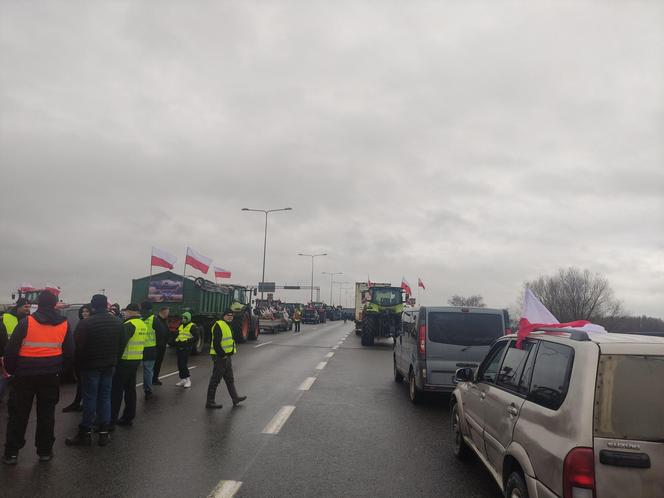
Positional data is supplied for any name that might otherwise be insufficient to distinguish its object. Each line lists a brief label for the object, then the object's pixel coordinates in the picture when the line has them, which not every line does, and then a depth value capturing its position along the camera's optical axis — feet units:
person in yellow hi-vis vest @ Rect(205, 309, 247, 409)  28.86
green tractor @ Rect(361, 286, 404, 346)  77.61
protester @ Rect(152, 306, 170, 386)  32.71
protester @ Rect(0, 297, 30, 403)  23.49
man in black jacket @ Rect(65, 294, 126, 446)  20.85
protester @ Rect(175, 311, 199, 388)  35.83
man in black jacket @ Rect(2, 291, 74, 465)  18.22
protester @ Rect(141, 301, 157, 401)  31.28
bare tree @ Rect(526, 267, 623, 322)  252.21
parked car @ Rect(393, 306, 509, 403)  29.09
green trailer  62.34
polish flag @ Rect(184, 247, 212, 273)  76.84
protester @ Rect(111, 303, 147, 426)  23.40
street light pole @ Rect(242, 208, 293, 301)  144.14
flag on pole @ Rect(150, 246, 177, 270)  68.08
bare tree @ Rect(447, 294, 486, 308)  418.51
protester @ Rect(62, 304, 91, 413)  26.89
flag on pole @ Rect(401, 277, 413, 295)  85.71
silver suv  9.77
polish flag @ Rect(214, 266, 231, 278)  114.32
